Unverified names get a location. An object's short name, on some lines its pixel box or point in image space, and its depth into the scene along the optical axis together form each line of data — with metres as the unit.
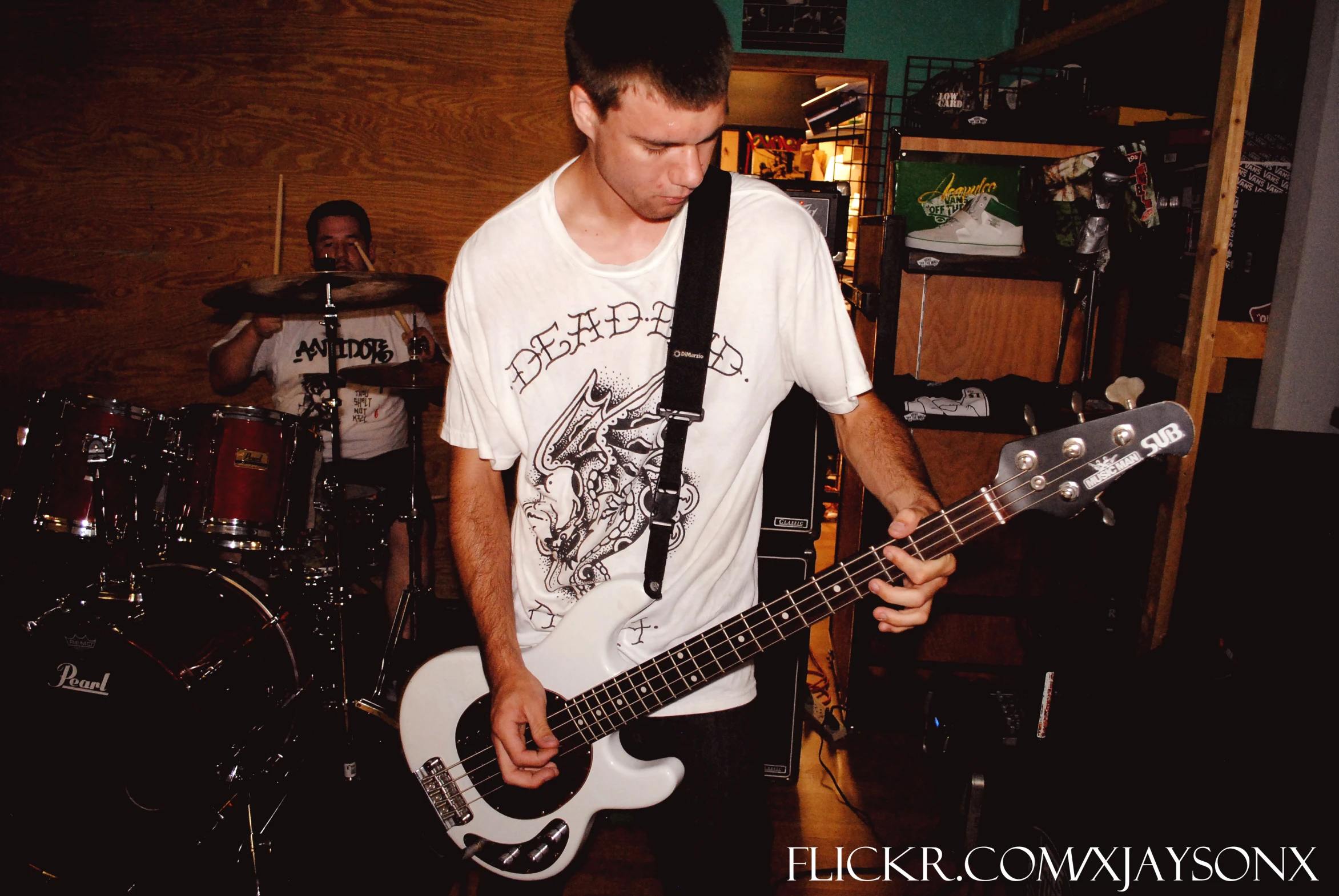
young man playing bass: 1.35
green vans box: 2.79
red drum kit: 2.21
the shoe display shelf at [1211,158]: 2.05
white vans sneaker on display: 2.62
